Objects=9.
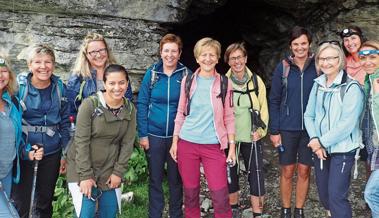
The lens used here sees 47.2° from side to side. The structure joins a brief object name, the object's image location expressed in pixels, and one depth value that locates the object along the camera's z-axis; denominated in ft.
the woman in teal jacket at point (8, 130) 14.47
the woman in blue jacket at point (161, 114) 18.11
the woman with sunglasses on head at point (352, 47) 19.77
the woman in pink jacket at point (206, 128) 17.31
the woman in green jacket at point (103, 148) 15.42
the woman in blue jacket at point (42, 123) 15.92
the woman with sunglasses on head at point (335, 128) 16.48
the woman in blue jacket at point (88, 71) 17.13
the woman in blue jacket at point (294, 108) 19.22
